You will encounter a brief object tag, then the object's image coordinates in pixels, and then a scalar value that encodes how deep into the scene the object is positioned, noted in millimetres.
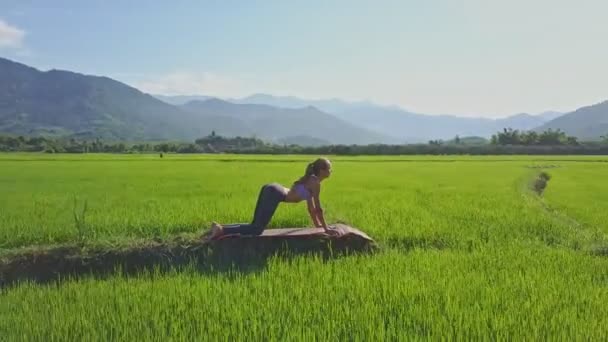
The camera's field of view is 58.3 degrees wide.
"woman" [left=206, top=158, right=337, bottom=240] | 5832
